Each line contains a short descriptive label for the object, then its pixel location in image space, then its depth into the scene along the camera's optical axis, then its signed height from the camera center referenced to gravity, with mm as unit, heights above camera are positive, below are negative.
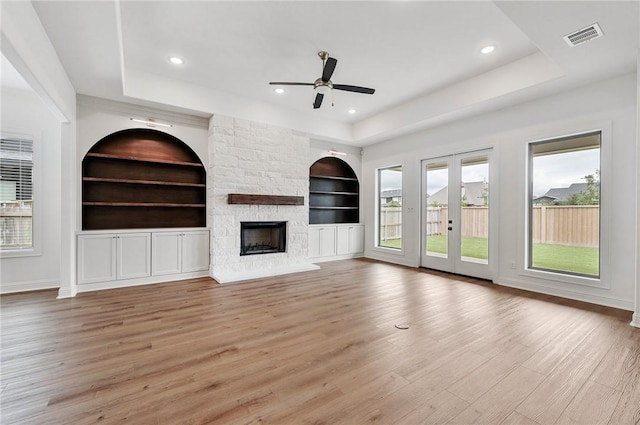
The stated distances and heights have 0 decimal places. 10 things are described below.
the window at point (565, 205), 3979 +89
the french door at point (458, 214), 5172 -65
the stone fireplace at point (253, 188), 5246 +454
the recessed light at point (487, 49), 3687 +2146
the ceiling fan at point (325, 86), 3715 +1724
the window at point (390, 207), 6828 +89
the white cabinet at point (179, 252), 4859 -761
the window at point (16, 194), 4297 +240
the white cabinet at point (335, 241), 6910 -788
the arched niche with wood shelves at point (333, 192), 7230 +469
